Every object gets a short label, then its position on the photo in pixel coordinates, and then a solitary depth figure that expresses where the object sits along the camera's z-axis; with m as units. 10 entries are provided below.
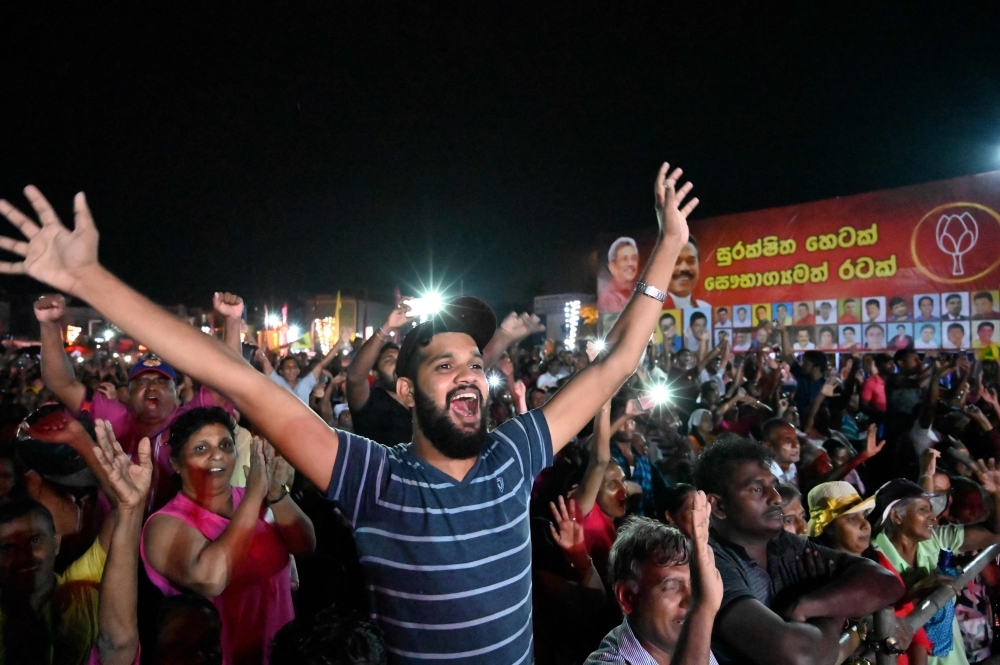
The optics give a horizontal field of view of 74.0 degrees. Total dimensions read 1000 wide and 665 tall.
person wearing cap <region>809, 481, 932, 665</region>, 3.19
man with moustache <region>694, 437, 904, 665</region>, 2.11
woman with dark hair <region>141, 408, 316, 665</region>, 2.49
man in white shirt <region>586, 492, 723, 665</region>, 2.19
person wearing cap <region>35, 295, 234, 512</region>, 3.90
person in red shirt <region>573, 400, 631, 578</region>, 3.88
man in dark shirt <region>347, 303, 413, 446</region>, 4.38
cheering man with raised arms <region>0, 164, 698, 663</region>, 1.68
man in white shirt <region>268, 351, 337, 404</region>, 7.14
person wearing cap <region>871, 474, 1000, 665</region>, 3.54
